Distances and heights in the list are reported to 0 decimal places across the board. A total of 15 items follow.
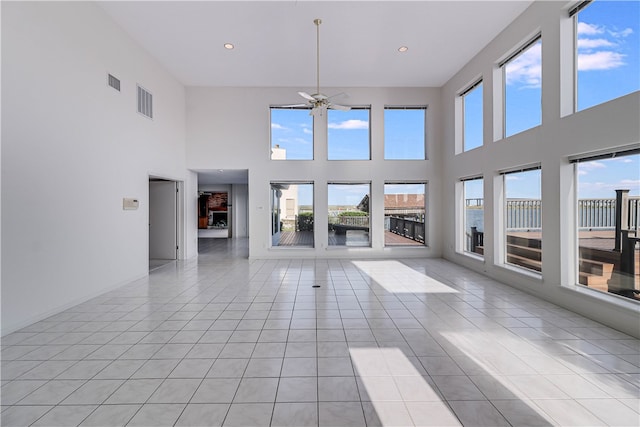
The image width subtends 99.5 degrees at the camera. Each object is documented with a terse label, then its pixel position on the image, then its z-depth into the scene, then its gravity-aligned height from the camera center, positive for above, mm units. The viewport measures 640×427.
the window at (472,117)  5625 +2040
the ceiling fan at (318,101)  4281 +1765
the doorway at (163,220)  6812 -236
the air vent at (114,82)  4345 +2107
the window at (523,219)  4133 -147
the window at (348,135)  7125 +1998
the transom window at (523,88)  4113 +1997
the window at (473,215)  5586 -120
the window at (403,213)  7254 -78
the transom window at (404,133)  7168 +2048
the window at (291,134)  7121 +2021
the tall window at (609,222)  3008 -152
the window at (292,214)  7324 -100
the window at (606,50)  2982 +1905
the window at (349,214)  7277 -103
